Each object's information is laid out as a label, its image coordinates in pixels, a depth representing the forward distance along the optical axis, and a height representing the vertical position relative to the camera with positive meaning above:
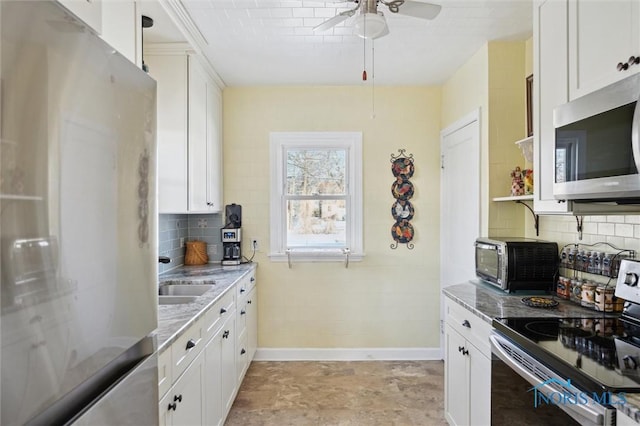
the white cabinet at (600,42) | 1.38 +0.69
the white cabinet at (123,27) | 1.14 +0.62
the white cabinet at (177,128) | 2.60 +0.60
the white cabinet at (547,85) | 1.78 +0.63
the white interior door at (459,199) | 2.85 +0.10
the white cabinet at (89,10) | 0.95 +0.55
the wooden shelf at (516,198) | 2.22 +0.08
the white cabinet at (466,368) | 1.79 -0.85
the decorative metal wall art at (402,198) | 3.54 +0.13
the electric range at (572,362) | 1.07 -0.49
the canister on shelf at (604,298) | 1.76 -0.42
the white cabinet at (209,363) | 1.46 -0.79
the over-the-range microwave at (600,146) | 1.31 +0.26
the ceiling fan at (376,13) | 1.73 +0.96
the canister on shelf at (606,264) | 1.87 -0.27
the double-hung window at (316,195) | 3.55 +0.16
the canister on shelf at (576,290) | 1.92 -0.42
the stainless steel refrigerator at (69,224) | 0.55 -0.02
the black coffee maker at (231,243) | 3.42 -0.29
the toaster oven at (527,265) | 2.16 -0.32
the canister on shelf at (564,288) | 2.02 -0.43
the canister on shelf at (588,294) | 1.83 -0.42
